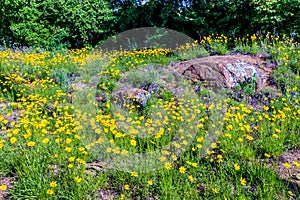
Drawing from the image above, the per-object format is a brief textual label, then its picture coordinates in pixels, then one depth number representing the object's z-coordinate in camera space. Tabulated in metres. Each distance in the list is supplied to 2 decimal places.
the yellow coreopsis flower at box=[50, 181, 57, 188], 2.26
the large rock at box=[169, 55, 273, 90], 5.22
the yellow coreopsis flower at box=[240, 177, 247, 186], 2.30
